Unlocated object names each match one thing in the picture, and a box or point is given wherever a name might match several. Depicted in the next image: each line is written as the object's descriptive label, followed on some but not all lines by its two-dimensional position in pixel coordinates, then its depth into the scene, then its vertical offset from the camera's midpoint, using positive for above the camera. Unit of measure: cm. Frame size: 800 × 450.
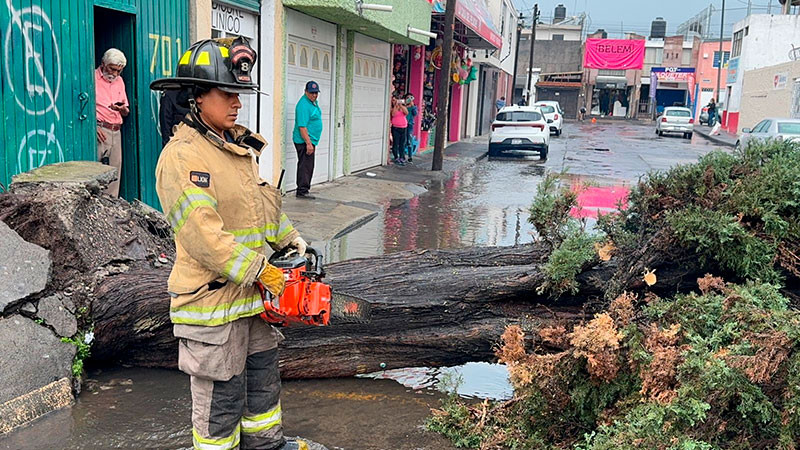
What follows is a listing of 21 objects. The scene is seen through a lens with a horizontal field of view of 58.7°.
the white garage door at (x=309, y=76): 1148 +37
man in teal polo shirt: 1081 -51
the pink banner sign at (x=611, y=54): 5375 +420
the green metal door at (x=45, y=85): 570 +2
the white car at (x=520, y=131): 2170 -75
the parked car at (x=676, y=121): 3731 -45
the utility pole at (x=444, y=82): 1698 +50
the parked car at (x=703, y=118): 5516 -31
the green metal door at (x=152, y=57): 750 +37
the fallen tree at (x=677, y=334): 282 -98
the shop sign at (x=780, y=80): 3356 +174
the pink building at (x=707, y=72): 6556 +391
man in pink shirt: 689 -14
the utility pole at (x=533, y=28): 4441 +486
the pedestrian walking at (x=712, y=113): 5212 +9
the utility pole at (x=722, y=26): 6027 +739
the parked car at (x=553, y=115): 3391 -35
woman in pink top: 1736 -65
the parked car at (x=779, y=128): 2038 -30
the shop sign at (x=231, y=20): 933 +101
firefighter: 268 -53
